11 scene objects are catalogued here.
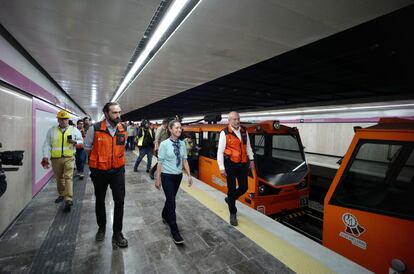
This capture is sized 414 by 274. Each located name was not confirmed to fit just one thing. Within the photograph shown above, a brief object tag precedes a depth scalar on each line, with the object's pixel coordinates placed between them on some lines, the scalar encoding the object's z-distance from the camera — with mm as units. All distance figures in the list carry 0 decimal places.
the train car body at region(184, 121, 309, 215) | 4004
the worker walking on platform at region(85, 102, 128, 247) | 2529
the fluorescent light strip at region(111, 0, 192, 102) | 2321
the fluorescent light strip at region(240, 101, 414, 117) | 8030
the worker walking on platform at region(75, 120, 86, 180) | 6238
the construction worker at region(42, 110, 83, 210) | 3678
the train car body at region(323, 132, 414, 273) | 2113
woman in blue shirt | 2758
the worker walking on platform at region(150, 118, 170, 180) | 5059
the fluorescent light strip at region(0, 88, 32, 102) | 2901
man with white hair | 3195
